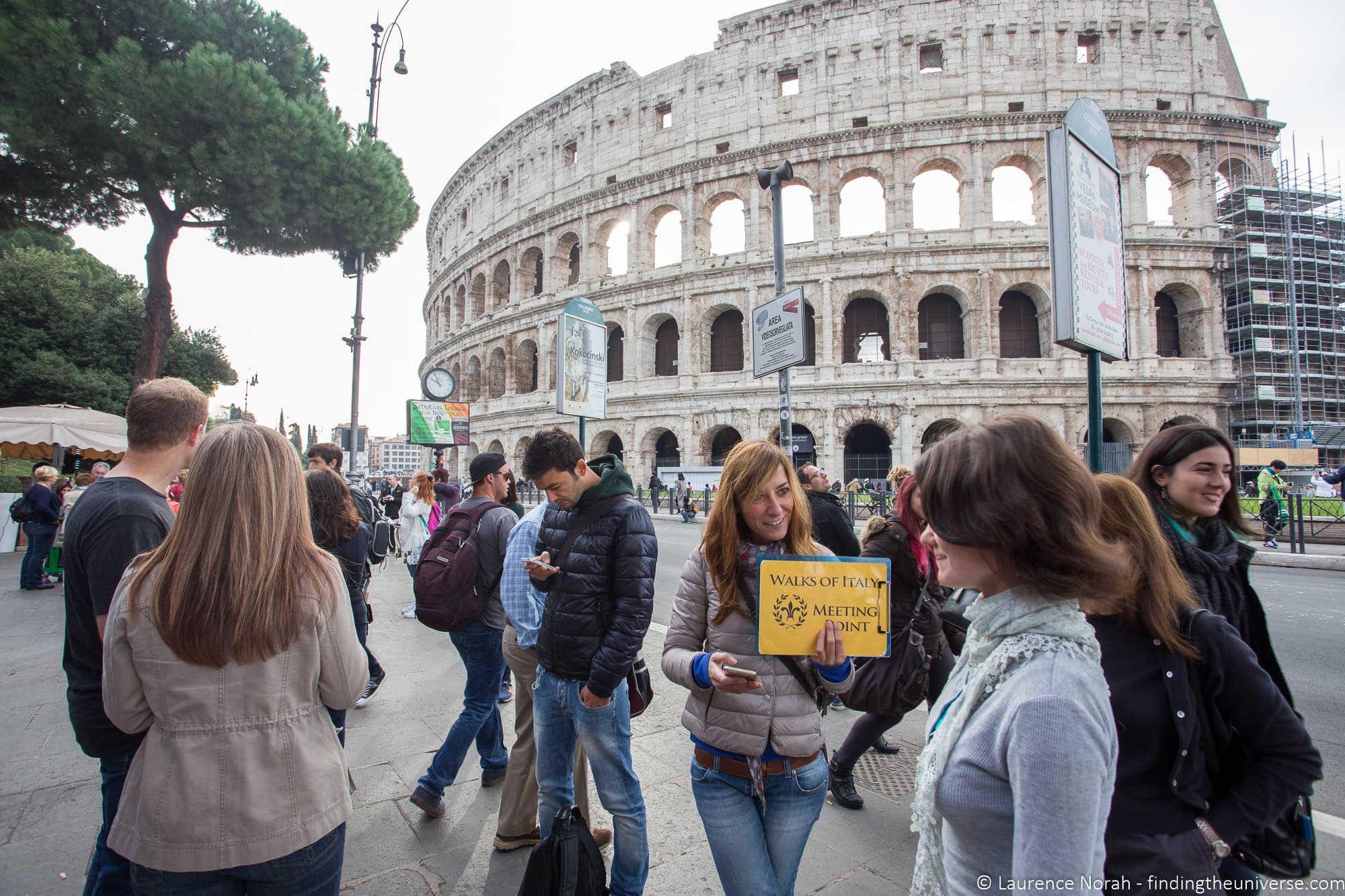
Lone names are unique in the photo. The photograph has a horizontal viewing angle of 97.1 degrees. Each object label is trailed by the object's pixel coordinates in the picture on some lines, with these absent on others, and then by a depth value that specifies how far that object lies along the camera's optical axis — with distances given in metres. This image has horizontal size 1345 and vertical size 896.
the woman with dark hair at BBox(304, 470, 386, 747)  4.02
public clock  15.65
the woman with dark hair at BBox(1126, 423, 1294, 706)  1.97
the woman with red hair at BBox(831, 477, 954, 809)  3.07
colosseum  22.64
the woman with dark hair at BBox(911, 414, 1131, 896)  1.02
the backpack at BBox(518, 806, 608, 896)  1.93
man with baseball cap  3.17
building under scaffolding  22.47
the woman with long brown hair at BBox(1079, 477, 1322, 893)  1.35
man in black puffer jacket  2.35
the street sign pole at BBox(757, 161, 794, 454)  8.94
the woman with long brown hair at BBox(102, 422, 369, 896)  1.45
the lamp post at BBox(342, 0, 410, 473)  13.36
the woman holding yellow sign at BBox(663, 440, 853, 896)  1.89
